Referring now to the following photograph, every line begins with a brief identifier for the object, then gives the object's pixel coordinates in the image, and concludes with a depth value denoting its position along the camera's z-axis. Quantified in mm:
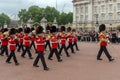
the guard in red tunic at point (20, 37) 18678
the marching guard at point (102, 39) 14680
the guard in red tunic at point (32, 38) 17906
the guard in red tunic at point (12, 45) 13320
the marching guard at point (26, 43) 15656
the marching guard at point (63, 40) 16484
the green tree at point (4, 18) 123138
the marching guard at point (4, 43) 15900
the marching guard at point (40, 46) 12070
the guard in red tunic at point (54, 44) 14078
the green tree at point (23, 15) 105500
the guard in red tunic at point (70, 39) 18000
